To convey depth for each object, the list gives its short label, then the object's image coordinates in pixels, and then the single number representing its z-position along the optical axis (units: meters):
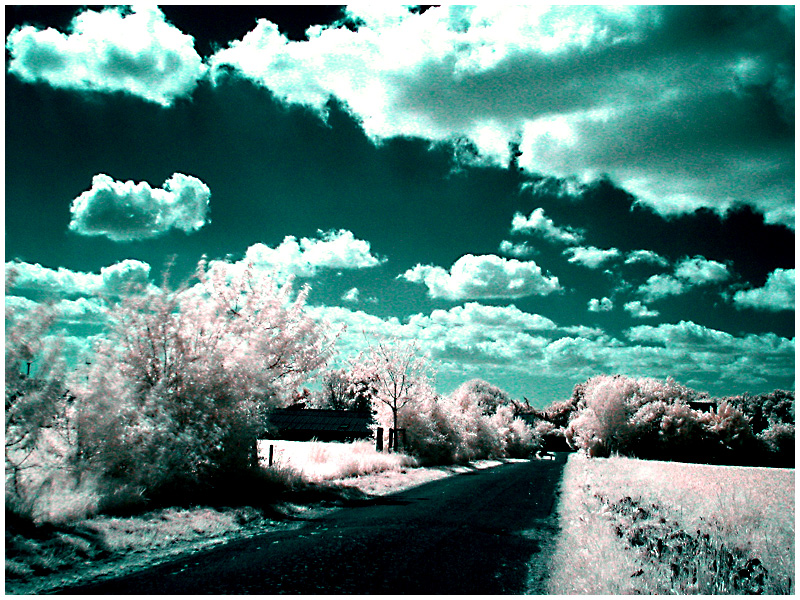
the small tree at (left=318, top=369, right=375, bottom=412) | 68.12
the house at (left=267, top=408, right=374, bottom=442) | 39.09
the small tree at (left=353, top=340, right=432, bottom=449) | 27.98
